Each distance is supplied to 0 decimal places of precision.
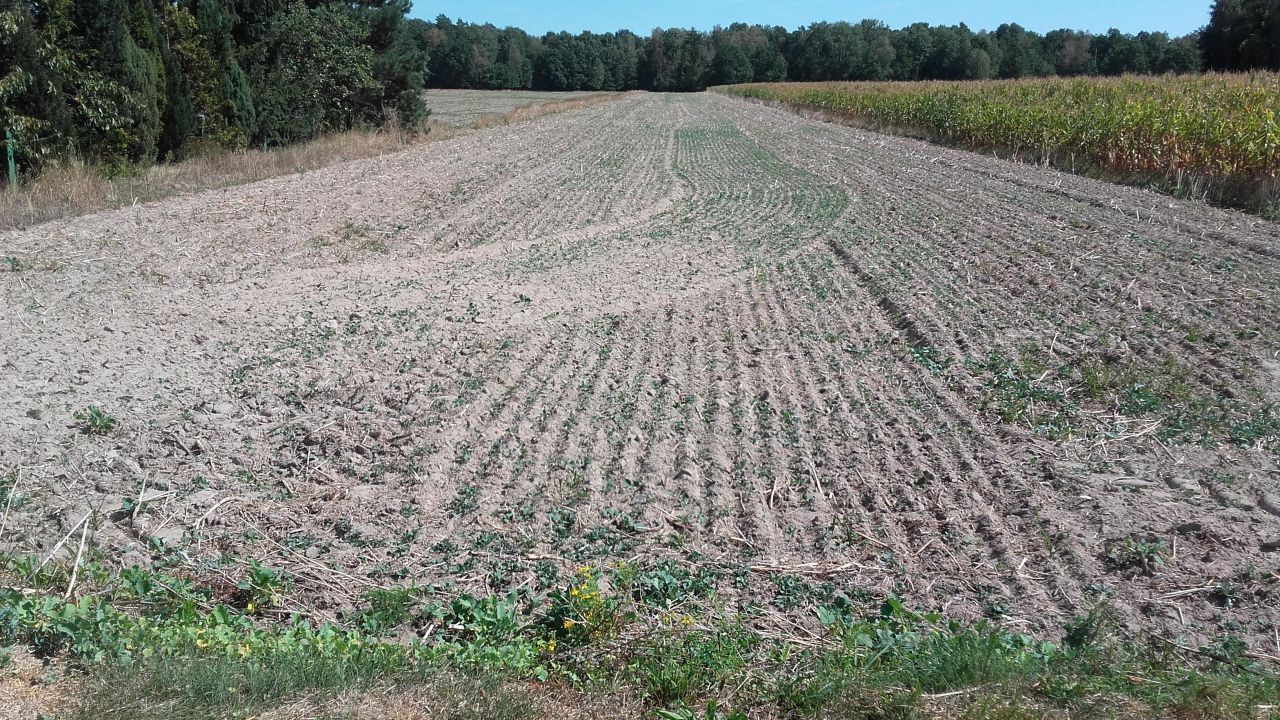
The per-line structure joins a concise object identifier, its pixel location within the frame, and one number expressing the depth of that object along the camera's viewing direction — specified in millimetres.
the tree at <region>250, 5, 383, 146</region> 22297
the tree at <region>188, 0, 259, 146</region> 19547
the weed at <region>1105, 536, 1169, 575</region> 4348
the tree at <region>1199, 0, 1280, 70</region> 41375
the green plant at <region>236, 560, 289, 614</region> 3918
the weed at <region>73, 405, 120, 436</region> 5582
